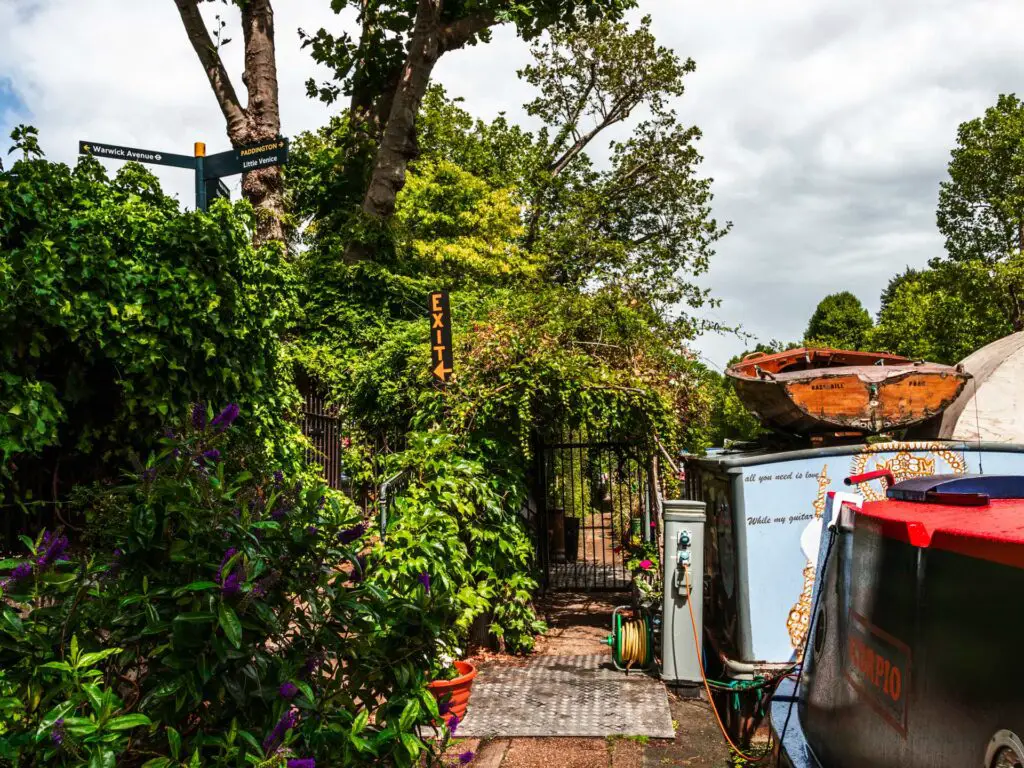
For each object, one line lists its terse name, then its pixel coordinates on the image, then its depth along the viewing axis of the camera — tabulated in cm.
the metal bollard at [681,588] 724
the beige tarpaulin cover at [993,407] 795
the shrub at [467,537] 627
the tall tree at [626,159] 2547
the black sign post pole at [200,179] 765
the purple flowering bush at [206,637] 219
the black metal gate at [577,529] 1131
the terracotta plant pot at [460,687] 622
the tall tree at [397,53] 1366
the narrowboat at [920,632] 196
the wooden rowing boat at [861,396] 688
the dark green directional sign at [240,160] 773
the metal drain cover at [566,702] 617
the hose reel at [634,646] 766
